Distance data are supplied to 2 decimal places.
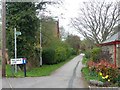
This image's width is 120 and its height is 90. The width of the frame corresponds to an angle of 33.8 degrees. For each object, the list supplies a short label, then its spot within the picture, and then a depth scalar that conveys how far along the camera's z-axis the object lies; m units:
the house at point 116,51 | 14.56
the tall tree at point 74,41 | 54.55
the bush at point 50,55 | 24.40
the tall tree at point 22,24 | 15.88
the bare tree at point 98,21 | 33.22
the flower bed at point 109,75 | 8.64
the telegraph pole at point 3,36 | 11.84
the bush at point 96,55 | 16.53
